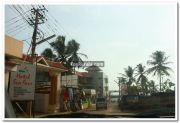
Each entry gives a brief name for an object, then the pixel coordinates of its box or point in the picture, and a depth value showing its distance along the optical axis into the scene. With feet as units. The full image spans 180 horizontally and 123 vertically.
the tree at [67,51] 63.07
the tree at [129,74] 97.37
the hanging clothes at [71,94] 42.83
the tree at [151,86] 87.14
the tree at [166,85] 82.64
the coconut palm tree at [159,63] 76.69
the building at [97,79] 110.48
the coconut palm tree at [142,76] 89.13
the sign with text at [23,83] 24.28
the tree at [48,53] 64.26
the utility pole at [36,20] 36.51
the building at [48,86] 36.56
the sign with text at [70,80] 63.32
